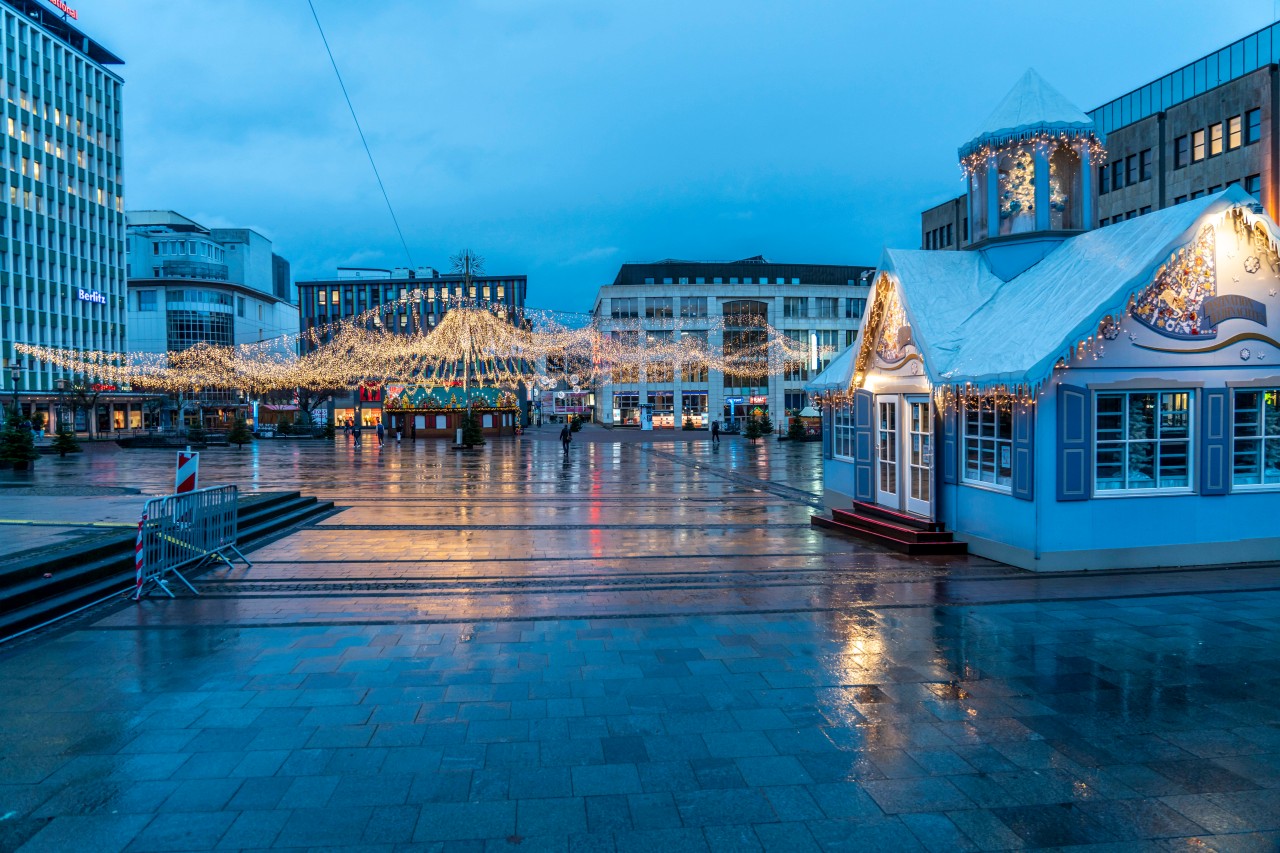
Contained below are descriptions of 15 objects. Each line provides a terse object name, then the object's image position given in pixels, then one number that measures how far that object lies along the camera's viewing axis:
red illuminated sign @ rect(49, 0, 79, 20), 63.44
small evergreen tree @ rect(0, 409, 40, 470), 27.73
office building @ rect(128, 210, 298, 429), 86.31
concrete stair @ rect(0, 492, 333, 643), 8.01
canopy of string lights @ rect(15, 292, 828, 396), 42.06
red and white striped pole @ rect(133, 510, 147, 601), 9.13
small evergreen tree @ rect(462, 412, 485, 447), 45.78
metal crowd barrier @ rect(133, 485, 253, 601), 9.48
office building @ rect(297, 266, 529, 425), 109.25
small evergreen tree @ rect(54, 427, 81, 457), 36.50
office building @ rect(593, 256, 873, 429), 76.75
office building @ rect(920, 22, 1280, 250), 36.28
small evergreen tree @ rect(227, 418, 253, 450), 47.19
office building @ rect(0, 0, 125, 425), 57.84
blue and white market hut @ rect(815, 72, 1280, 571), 10.50
